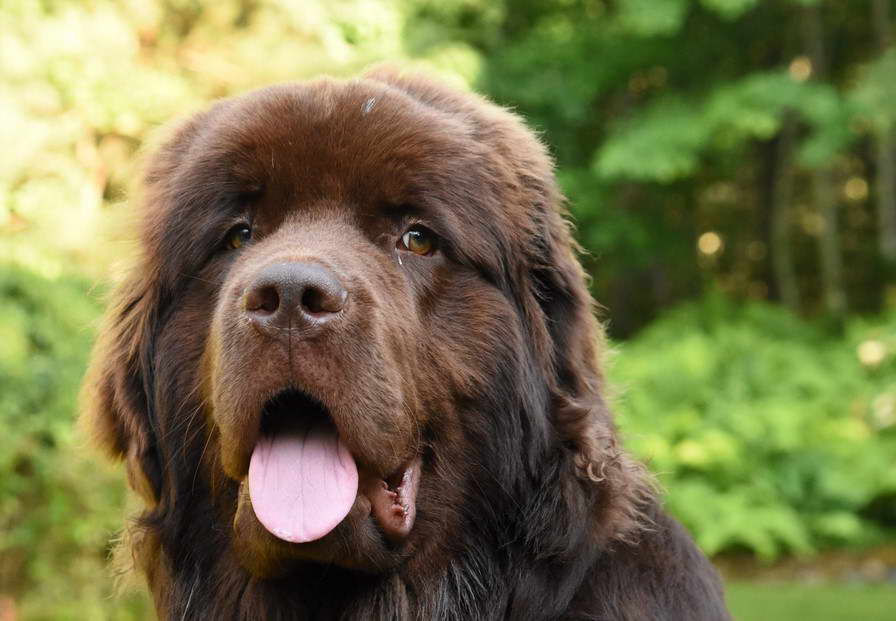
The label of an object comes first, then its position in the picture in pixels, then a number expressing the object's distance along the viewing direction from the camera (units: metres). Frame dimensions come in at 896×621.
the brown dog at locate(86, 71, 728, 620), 2.73
